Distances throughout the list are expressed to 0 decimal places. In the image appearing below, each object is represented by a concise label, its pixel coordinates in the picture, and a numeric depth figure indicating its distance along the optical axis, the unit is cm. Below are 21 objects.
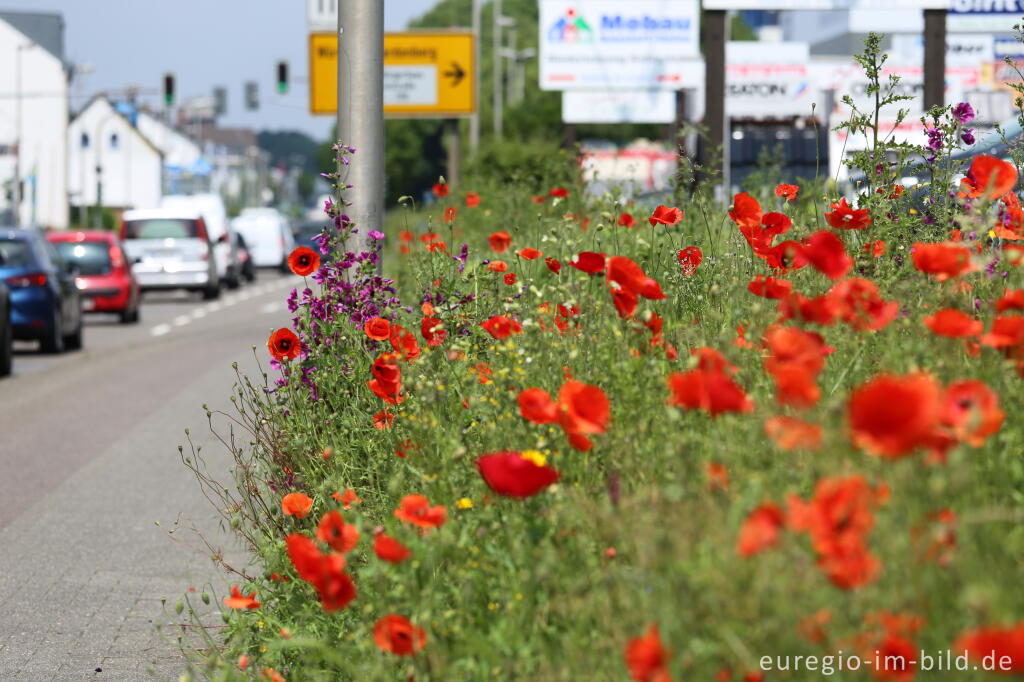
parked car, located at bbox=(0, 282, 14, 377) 3022
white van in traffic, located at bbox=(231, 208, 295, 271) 9685
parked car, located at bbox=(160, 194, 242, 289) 7329
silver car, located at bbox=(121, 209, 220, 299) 6380
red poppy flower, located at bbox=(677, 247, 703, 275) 926
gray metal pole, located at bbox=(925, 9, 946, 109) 3114
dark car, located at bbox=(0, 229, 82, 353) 3616
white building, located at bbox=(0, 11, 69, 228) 18236
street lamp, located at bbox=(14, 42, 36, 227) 12715
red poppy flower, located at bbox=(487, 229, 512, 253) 1152
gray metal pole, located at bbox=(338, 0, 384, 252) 1345
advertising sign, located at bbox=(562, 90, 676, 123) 6391
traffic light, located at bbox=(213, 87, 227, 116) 14802
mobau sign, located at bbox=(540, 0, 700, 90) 5628
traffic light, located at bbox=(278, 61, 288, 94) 8137
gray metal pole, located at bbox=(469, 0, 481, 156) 5597
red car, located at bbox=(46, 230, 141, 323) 4932
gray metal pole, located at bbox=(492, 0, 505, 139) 14174
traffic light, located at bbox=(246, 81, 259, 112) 12748
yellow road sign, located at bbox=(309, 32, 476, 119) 5530
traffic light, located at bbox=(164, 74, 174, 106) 9286
